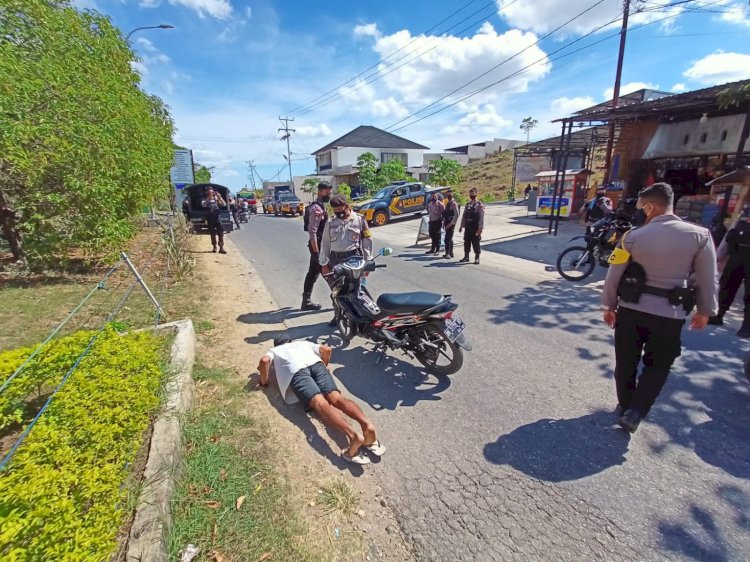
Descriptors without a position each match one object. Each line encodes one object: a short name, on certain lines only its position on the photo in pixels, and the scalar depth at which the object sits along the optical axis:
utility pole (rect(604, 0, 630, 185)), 15.22
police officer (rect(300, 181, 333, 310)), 5.58
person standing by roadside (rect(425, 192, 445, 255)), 10.10
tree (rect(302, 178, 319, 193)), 45.88
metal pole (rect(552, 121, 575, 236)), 12.26
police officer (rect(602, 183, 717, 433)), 2.47
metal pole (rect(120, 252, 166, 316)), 3.93
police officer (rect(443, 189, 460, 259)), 9.53
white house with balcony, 54.72
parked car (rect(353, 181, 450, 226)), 18.25
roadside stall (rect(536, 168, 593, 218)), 15.70
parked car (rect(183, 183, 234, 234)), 16.11
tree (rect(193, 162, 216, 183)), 73.86
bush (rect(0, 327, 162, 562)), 1.43
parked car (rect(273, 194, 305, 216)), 27.47
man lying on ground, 2.66
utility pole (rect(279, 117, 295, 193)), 49.60
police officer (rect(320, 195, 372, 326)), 4.75
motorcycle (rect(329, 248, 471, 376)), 3.50
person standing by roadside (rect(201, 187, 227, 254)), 10.09
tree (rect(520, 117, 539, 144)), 60.84
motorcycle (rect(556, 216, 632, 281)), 7.21
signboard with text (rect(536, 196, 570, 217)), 16.08
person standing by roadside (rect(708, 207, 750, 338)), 4.53
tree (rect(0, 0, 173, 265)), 5.80
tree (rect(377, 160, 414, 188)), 37.19
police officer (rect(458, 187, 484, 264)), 8.58
